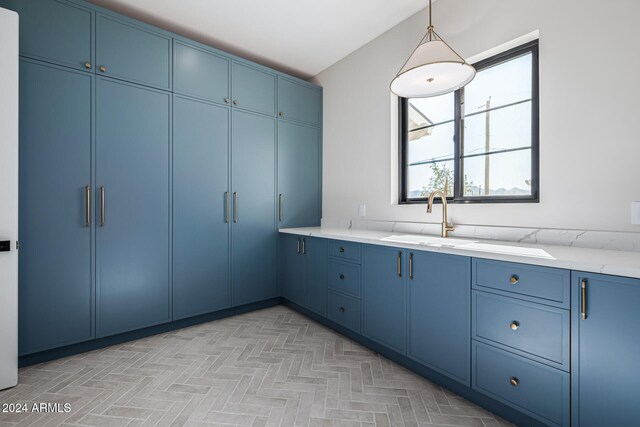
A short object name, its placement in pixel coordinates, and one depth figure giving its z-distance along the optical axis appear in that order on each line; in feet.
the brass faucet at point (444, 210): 7.87
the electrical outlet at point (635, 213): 5.33
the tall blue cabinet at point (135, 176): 7.18
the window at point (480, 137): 7.11
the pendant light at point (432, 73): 5.72
